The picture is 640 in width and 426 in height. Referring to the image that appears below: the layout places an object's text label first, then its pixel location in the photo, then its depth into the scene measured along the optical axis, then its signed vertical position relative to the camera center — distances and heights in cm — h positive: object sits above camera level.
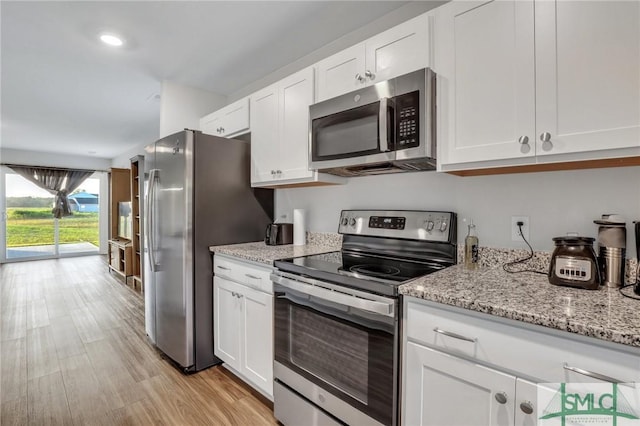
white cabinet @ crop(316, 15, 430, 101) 152 +83
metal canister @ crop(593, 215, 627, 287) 117 -15
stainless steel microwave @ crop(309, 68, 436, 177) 146 +44
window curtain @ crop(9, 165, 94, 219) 683 +75
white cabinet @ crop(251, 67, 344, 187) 209 +57
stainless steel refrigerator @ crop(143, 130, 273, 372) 227 -9
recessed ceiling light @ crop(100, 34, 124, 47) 234 +134
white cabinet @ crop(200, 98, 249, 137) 262 +84
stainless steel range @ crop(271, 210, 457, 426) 129 -50
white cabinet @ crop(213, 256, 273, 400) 188 -74
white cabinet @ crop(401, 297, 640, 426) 85 -48
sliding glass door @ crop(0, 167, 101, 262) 668 -23
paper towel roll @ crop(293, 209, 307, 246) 247 -12
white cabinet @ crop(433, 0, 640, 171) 104 +50
